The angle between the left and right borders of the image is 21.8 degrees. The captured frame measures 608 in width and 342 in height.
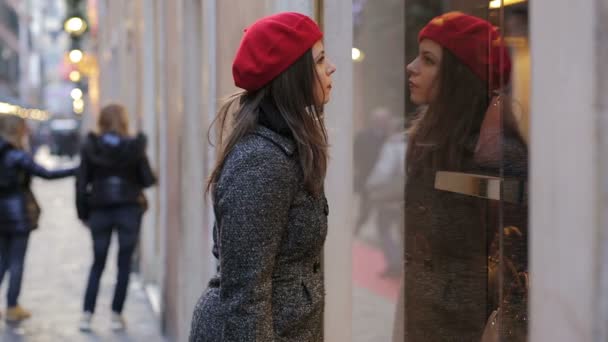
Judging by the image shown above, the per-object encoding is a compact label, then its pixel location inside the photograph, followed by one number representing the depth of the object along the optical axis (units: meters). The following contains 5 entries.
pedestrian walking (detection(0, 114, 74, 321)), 14.23
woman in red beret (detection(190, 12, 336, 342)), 3.85
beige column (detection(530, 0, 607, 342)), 2.94
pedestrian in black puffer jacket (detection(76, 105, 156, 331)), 13.57
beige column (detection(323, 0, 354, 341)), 6.84
